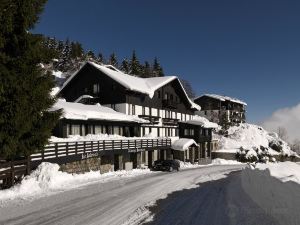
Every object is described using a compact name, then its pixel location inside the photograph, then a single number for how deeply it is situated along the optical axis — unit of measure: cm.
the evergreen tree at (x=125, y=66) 12321
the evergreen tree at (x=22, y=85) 1914
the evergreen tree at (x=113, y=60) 12890
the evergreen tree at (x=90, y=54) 13065
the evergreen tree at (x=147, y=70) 11550
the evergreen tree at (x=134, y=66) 11175
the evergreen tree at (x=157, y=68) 12399
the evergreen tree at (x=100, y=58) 13239
